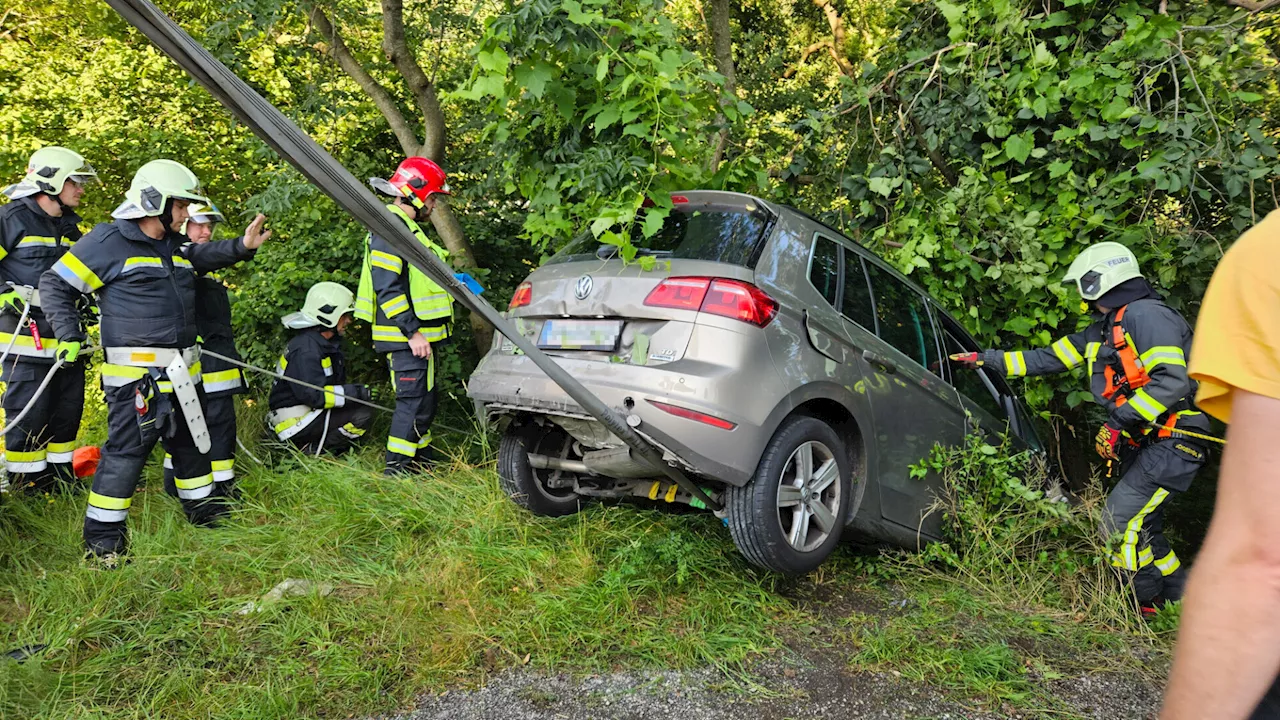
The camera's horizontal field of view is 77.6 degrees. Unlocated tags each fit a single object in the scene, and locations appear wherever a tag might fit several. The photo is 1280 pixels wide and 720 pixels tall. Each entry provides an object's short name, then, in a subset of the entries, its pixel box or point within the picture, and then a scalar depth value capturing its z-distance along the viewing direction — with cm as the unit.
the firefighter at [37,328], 488
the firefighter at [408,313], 497
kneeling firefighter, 553
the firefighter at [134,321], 395
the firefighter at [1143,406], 382
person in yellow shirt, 86
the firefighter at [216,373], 446
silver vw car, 296
